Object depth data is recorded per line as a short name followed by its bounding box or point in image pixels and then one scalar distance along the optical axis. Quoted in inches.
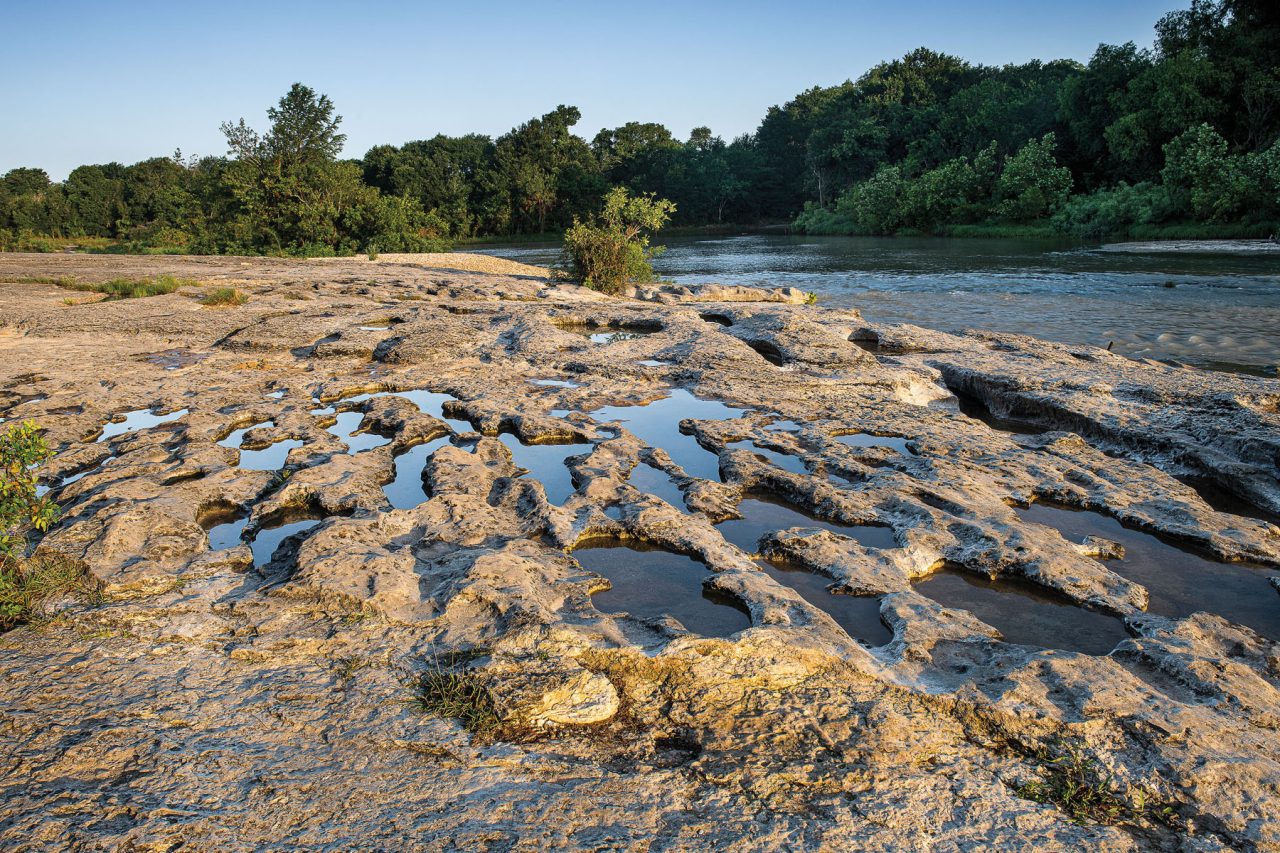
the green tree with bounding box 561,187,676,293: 631.2
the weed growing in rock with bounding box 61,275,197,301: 516.4
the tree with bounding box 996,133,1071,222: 1600.6
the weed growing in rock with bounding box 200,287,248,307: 474.0
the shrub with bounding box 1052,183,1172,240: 1332.4
